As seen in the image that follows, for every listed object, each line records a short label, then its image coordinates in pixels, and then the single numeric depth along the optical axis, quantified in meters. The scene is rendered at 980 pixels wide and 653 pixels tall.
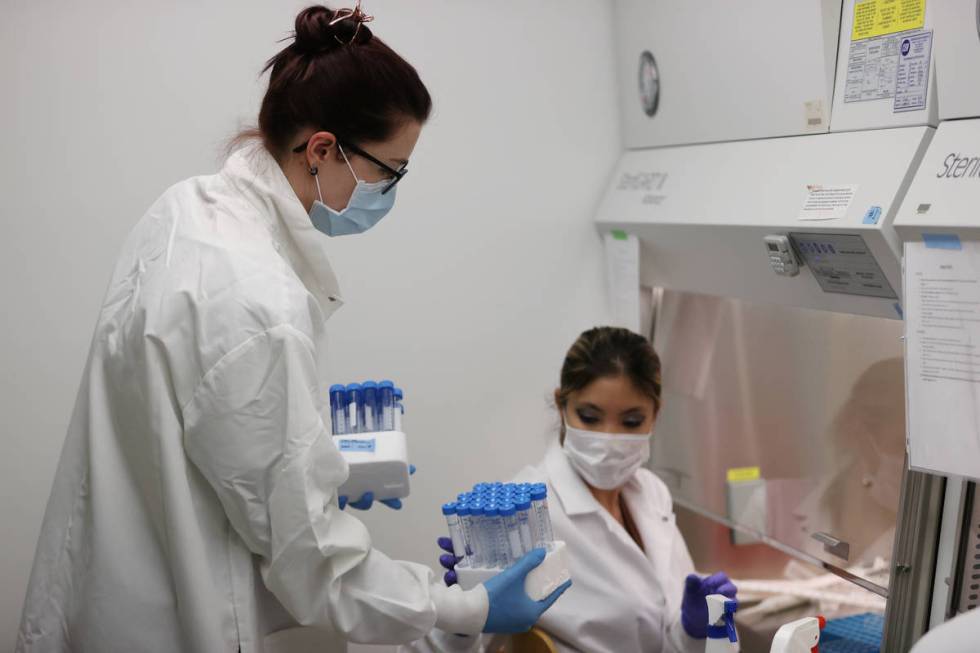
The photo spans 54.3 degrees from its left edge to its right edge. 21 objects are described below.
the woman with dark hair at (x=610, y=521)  1.93
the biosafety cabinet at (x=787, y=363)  1.71
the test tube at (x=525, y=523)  1.60
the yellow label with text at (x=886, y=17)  1.57
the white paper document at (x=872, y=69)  1.63
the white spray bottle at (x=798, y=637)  1.23
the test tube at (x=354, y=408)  1.75
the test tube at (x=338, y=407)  1.76
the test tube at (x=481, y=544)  1.62
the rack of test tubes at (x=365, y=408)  1.75
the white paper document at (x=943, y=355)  1.48
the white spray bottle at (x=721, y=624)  1.56
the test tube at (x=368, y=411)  1.75
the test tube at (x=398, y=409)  1.74
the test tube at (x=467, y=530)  1.63
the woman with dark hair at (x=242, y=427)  1.28
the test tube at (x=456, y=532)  1.65
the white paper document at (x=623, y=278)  2.47
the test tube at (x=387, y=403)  1.73
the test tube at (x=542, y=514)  1.65
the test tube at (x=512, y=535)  1.60
